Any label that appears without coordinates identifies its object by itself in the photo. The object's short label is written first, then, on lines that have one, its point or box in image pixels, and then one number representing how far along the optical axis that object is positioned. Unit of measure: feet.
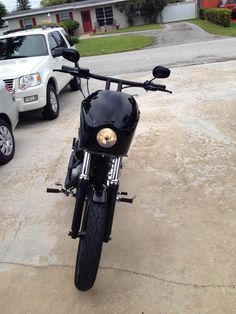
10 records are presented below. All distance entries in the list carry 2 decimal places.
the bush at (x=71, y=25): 116.88
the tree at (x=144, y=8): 111.65
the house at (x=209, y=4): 111.34
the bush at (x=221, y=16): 79.30
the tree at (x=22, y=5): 223.71
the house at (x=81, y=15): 122.42
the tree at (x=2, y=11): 140.05
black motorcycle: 8.28
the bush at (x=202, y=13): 105.50
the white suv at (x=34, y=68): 22.15
